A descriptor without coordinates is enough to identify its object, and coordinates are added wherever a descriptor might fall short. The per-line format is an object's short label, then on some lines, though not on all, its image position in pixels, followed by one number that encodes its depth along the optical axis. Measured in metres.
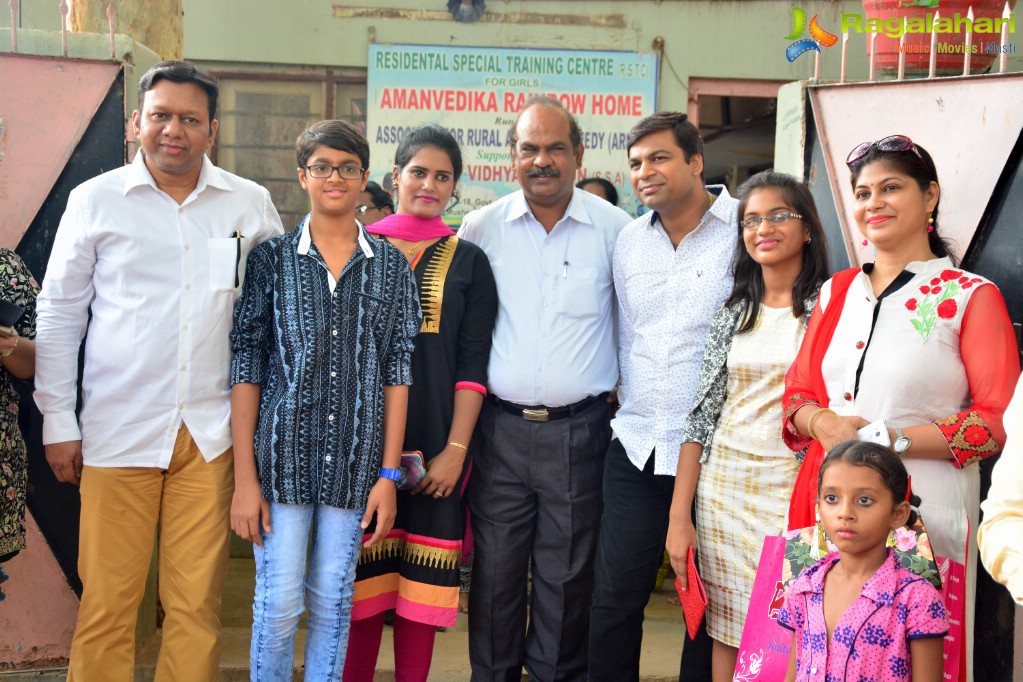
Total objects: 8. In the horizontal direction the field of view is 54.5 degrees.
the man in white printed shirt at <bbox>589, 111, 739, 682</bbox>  3.17
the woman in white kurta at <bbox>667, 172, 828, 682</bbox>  2.94
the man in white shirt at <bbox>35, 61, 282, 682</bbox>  2.95
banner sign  6.73
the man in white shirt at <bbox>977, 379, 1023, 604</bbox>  1.68
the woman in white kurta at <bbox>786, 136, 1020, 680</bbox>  2.44
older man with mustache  3.27
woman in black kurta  3.18
